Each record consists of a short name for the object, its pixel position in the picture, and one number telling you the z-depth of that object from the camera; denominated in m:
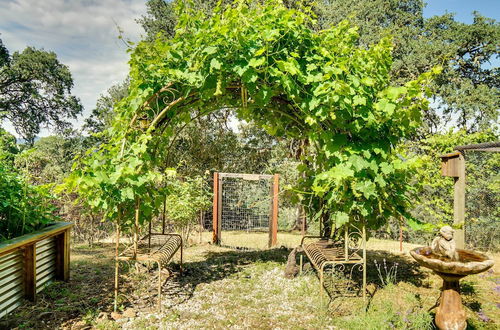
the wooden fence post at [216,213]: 6.59
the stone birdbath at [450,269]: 2.32
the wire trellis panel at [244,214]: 6.50
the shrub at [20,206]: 3.16
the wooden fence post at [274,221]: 6.40
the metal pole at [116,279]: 2.99
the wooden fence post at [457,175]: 3.74
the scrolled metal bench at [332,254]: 3.12
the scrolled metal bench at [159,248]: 3.06
